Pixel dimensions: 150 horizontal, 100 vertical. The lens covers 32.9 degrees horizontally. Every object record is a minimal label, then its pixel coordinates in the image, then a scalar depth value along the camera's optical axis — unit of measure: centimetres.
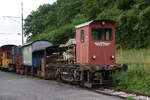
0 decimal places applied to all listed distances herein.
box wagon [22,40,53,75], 2169
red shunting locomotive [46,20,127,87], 1313
